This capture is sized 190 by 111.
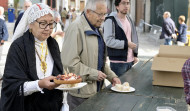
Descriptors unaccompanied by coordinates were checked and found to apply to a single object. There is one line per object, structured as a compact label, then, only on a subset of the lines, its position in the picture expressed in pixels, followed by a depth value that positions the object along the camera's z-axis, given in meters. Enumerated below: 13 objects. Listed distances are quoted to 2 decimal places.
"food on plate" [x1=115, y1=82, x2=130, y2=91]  3.19
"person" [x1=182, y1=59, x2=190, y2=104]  2.44
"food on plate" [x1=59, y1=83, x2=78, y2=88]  2.37
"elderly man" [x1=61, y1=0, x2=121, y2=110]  3.05
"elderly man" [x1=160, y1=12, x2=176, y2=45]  11.64
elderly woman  2.22
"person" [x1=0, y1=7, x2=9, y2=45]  7.45
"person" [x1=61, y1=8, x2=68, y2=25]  23.94
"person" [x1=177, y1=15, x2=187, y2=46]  11.50
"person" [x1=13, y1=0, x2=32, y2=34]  7.26
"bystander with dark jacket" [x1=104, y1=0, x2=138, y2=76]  4.25
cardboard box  3.41
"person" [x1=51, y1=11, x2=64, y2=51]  7.10
